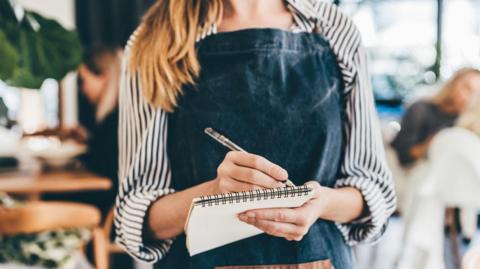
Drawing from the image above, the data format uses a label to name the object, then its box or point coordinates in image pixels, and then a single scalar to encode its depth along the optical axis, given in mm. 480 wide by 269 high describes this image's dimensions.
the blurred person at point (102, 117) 3033
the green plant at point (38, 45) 1039
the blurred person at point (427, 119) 3102
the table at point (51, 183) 2740
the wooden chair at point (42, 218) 2092
